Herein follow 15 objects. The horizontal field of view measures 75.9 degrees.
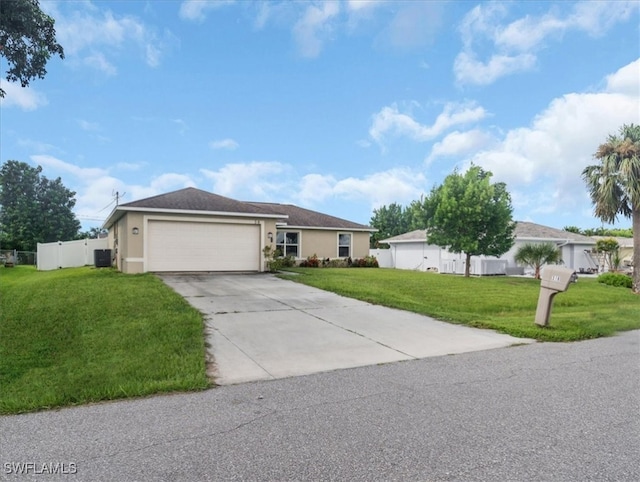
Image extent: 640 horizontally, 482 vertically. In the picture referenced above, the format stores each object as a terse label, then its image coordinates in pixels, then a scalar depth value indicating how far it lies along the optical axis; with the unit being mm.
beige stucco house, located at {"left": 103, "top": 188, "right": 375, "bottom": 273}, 15805
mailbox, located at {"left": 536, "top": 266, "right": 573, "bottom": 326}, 7426
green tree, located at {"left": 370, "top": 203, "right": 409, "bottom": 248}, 47000
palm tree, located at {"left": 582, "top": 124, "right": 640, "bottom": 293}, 16281
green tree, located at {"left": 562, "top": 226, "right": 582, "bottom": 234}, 47262
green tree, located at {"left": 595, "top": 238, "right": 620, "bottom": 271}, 25781
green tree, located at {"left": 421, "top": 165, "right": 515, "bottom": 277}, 19203
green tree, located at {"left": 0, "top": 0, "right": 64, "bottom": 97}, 8328
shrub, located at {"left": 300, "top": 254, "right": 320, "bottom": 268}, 23506
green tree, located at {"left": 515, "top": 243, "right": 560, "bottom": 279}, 20234
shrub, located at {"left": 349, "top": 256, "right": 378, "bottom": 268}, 25367
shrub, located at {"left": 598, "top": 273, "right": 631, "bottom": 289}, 18112
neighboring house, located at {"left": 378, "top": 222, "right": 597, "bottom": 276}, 24469
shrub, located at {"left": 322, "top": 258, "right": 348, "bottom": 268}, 24281
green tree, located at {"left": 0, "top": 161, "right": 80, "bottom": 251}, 39906
